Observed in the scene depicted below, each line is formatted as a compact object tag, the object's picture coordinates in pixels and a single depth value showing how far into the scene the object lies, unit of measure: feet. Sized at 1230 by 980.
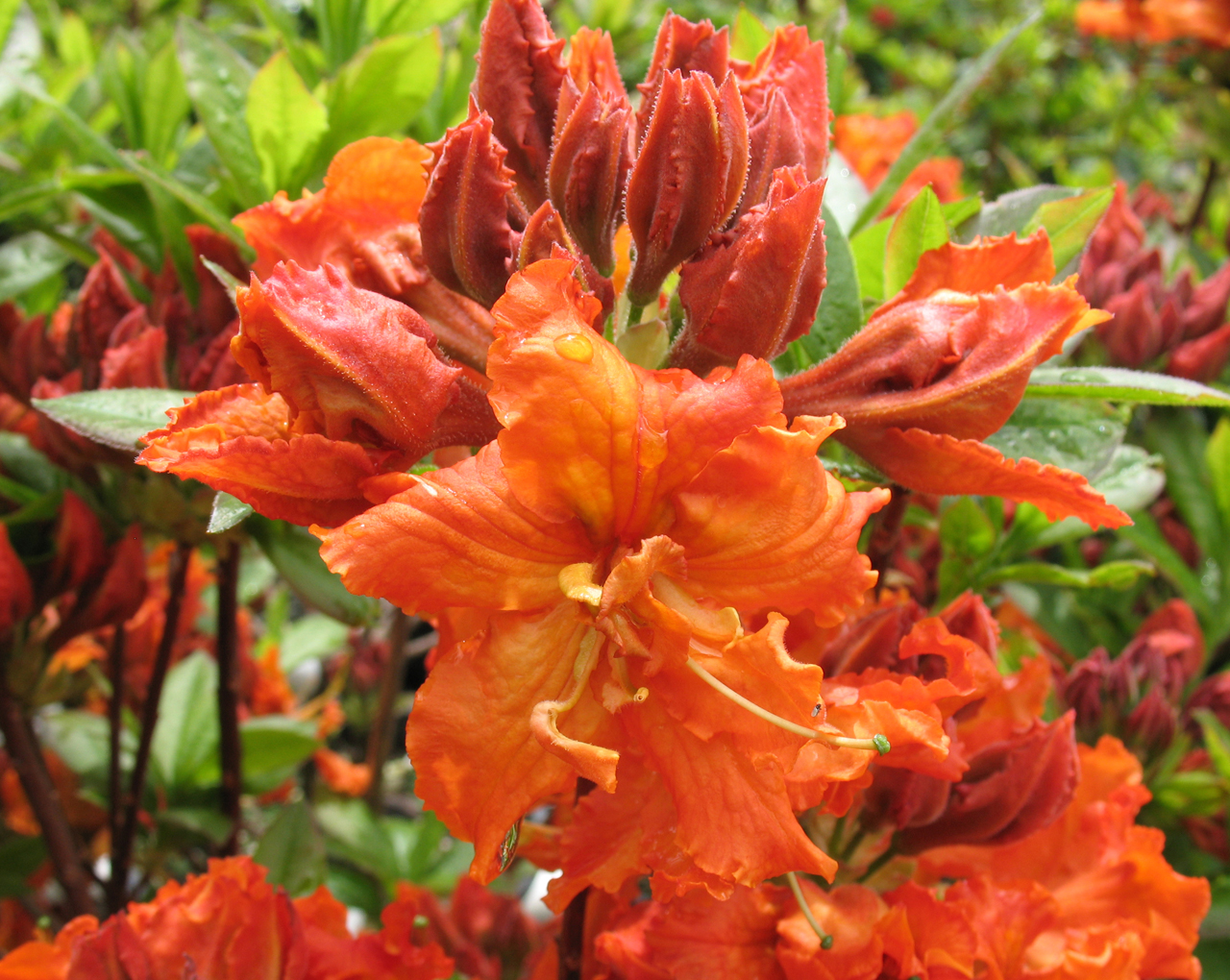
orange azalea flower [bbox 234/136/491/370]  0.72
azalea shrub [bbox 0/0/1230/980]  0.63
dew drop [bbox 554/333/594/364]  0.61
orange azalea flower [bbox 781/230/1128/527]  0.67
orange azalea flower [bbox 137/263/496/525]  0.63
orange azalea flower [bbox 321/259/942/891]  0.62
